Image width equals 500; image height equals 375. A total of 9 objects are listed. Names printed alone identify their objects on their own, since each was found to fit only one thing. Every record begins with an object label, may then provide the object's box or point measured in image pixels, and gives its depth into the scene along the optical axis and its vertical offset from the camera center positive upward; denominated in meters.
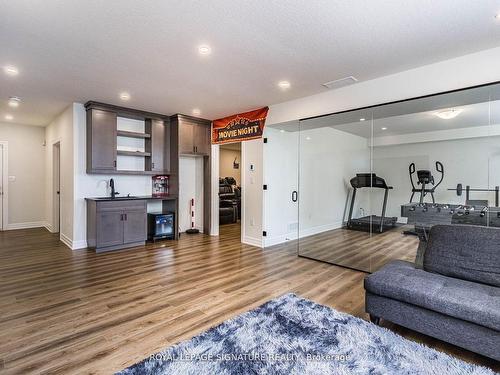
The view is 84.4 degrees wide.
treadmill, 3.93 -0.49
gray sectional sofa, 1.85 -0.80
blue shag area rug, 1.79 -1.20
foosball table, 3.05 -0.38
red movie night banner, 5.22 +1.17
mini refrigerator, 5.55 -0.87
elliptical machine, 3.43 +0.04
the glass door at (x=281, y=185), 5.26 -0.03
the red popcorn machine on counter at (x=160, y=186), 6.08 -0.06
